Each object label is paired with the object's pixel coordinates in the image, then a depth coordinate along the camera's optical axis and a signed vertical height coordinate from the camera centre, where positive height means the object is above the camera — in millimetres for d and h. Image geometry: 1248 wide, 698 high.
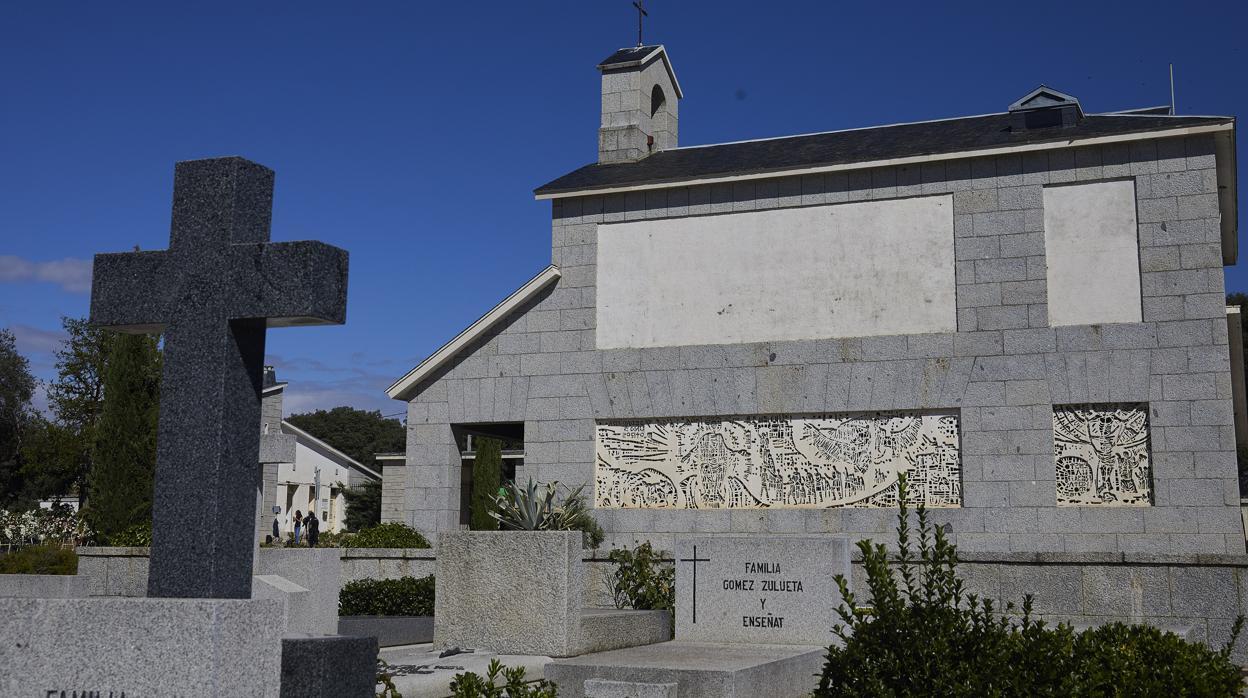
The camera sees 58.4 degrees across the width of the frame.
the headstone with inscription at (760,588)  11758 -846
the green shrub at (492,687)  6379 -1048
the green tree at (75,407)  39062 +3240
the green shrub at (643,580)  14570 -984
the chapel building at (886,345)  17750 +2886
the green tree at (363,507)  50500 -165
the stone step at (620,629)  11180 -1274
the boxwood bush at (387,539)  19547 -616
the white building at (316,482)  55625 +1043
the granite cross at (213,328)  5578 +898
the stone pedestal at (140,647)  4945 -662
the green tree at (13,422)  48250 +3323
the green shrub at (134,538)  18438 -628
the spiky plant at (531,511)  13078 -59
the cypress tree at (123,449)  20438 +924
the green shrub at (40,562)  20328 -1168
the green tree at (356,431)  87812 +5822
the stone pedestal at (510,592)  10758 -844
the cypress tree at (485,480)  21672 +517
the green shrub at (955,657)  6480 -864
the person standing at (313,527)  37062 -843
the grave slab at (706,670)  8633 -1352
